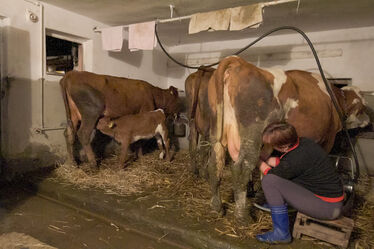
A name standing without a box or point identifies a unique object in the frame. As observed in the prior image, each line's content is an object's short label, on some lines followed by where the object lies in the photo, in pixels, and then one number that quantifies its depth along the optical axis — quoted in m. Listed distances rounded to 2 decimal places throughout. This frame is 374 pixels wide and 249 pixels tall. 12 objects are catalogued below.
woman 2.25
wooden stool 2.36
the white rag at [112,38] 5.23
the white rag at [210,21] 3.90
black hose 3.43
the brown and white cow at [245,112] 2.63
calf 4.64
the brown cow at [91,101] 4.41
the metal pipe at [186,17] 3.54
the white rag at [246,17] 3.64
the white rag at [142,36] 4.65
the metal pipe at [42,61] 4.53
